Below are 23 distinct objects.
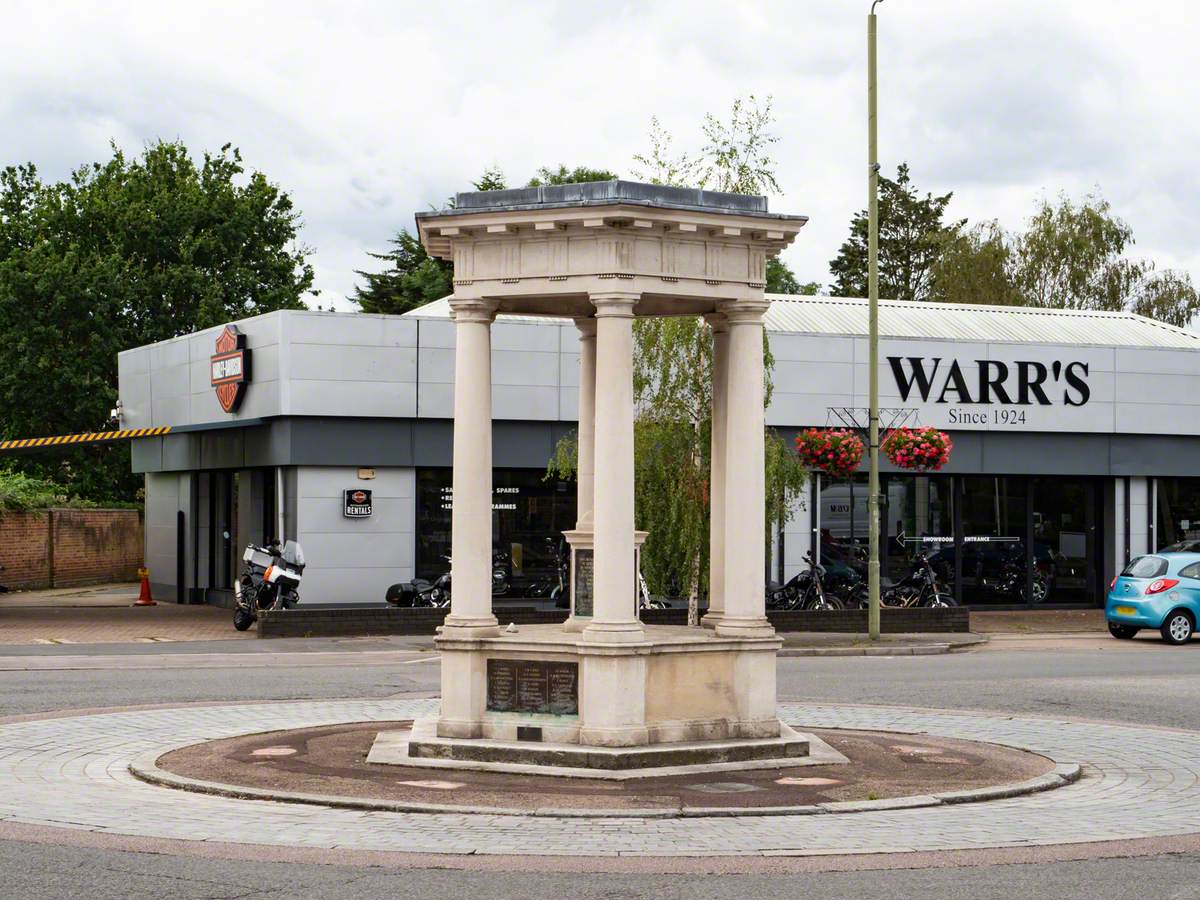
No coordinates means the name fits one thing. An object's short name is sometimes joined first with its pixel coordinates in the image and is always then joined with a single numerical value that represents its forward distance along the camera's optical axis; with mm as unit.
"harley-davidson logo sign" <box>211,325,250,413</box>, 31125
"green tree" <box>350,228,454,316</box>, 59156
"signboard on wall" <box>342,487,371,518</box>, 30375
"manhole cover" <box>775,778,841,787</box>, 12234
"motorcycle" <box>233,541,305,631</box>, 28375
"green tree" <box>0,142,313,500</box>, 48375
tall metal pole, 26250
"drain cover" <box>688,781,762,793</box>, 11859
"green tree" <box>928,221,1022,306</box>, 60719
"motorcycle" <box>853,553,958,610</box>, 30422
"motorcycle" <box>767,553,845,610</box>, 29761
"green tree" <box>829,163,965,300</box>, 74188
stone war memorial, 12977
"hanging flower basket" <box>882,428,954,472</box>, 29312
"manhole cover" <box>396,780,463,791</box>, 11781
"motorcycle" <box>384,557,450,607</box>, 29344
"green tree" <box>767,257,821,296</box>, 68875
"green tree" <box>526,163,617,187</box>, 60094
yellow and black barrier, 33062
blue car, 27625
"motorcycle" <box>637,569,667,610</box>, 26391
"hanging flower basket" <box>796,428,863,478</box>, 28594
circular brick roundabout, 9727
